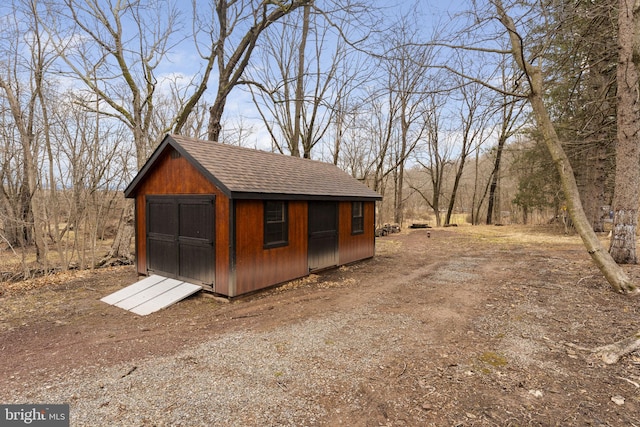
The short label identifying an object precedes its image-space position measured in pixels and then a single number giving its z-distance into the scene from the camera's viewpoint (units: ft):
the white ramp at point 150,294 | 17.89
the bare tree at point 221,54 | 34.94
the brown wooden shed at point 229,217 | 19.06
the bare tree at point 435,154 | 76.23
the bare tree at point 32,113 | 27.07
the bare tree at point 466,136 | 70.45
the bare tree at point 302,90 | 55.67
